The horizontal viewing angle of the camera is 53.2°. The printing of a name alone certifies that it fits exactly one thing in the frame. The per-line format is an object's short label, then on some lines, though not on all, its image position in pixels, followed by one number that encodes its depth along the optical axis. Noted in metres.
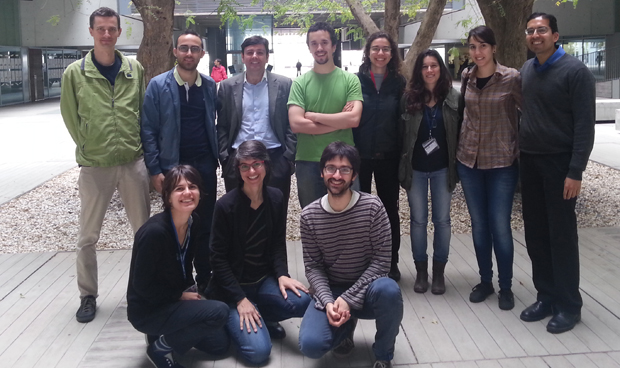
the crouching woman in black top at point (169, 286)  3.50
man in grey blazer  4.71
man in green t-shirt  4.50
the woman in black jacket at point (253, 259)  3.79
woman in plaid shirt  4.26
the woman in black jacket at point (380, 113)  4.65
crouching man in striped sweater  3.47
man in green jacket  4.28
